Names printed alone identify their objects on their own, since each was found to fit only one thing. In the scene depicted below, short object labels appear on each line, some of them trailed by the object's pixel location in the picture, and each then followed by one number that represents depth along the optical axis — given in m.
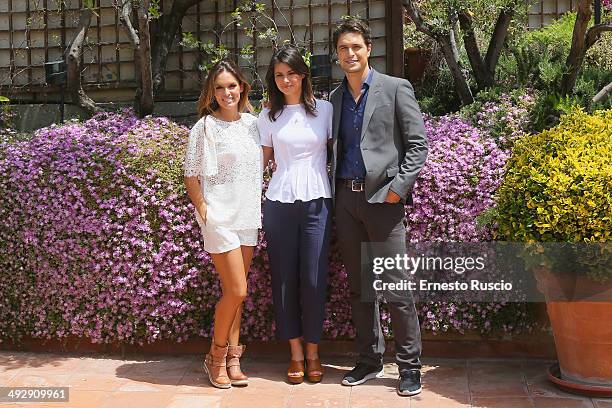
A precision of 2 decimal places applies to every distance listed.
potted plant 4.04
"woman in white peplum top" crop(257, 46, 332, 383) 4.45
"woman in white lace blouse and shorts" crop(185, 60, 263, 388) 4.42
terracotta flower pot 4.15
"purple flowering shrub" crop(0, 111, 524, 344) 4.87
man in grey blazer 4.30
